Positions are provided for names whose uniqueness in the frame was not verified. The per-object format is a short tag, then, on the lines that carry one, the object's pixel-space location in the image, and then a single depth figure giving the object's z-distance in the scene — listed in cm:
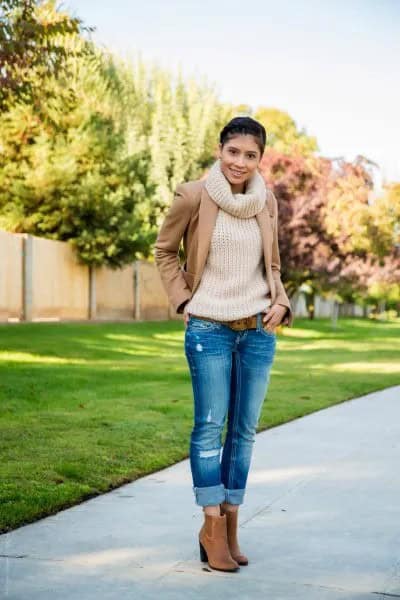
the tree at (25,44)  1173
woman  424
